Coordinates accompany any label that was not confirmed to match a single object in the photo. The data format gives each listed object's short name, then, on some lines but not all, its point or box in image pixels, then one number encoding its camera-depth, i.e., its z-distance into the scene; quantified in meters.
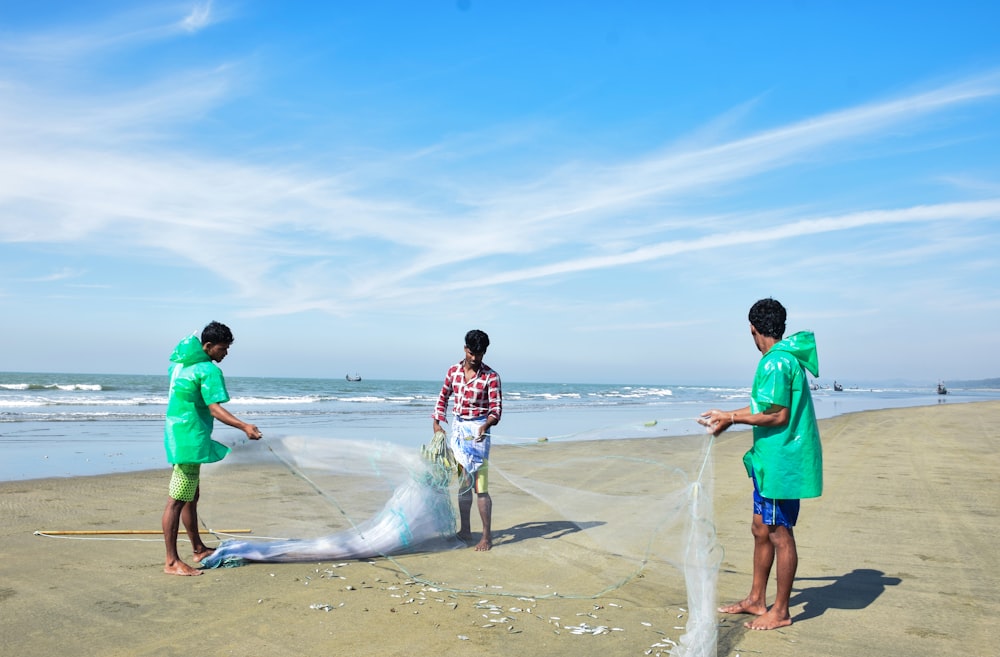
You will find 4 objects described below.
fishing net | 4.86
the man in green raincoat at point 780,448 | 4.20
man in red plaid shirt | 6.21
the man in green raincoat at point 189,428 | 5.27
